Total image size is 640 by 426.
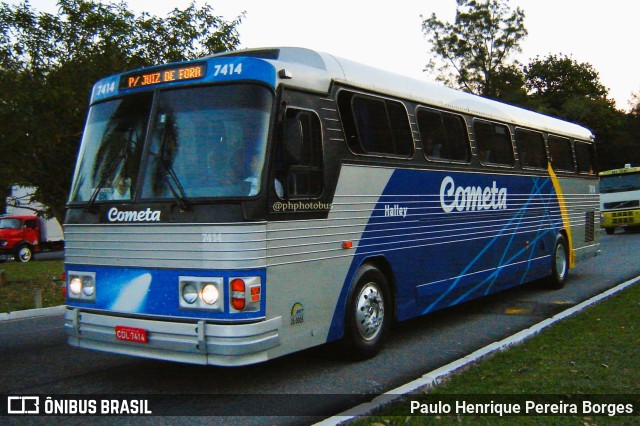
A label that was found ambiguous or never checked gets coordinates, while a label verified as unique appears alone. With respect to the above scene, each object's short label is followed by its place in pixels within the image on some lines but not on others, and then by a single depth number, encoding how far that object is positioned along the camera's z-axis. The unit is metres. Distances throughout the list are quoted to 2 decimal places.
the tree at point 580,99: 59.75
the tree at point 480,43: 55.47
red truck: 29.39
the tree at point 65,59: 14.00
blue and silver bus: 5.84
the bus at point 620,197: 30.30
